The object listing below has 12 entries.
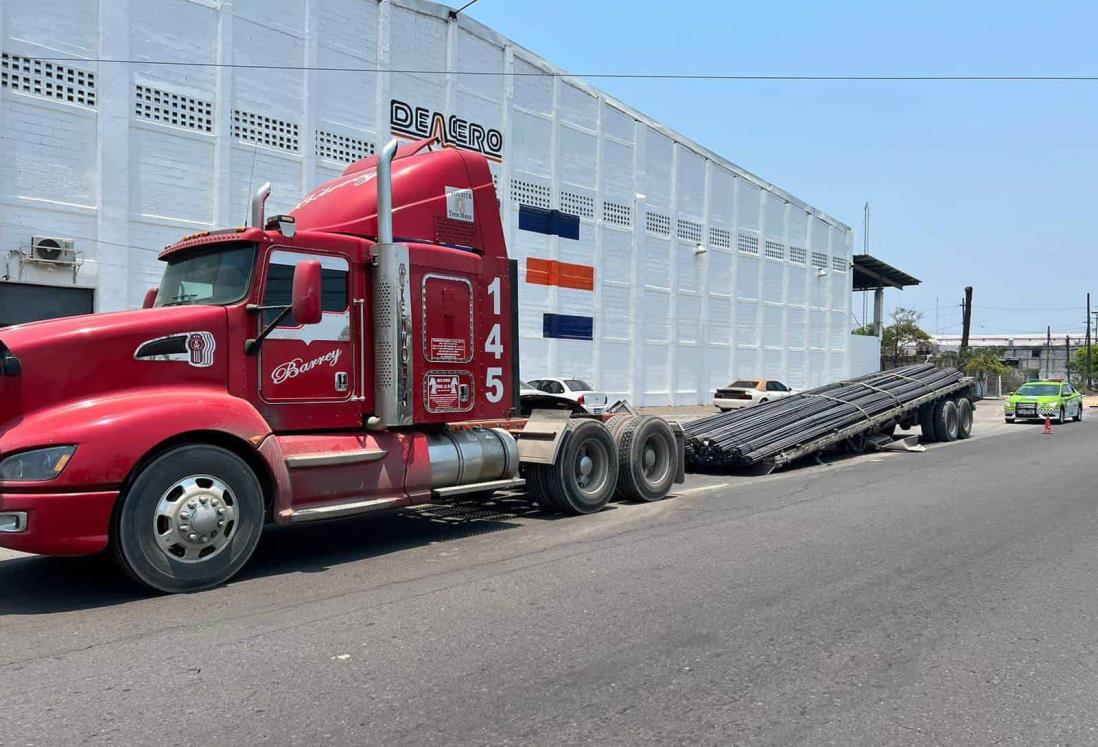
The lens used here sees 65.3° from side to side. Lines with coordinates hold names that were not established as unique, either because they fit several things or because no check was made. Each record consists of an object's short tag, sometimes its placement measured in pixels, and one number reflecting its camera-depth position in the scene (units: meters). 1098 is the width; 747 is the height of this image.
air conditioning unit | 17.50
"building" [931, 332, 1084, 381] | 101.62
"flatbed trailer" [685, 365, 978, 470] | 14.01
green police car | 30.00
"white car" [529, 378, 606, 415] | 23.17
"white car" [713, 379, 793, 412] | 30.34
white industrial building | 17.84
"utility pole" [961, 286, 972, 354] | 54.84
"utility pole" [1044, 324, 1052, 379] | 99.25
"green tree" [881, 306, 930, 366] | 63.03
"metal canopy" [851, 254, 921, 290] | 48.00
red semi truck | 5.64
